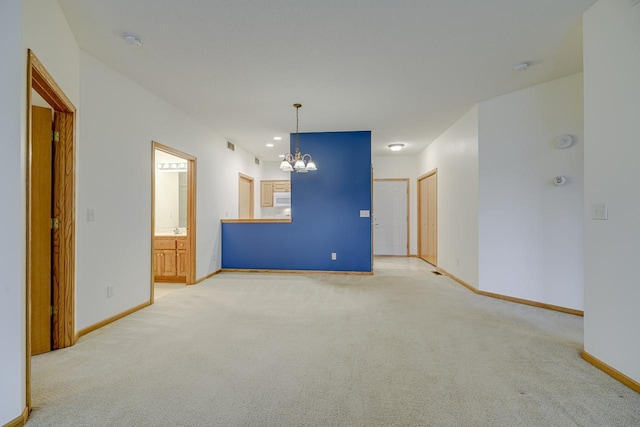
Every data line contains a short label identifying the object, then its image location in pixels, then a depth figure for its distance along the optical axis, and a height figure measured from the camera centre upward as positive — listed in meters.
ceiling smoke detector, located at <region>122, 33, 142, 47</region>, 2.58 +1.54
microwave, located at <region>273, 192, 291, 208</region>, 8.41 +0.41
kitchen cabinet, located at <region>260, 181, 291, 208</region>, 8.55 +0.73
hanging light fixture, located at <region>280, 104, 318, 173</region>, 4.33 +0.74
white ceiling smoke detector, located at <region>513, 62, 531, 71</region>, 3.11 +1.57
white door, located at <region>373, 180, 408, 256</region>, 7.98 -0.03
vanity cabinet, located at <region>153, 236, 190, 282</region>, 4.86 -0.68
